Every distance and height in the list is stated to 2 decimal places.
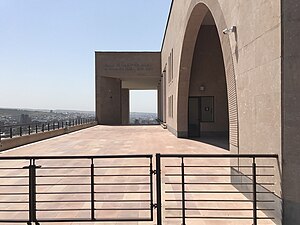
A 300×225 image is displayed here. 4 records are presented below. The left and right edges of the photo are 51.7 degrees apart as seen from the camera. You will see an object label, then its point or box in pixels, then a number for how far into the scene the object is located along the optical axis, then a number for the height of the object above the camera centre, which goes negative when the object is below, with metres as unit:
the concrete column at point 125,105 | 49.91 +0.99
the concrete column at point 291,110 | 3.97 +0.01
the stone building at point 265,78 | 4.00 +0.52
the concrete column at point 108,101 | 35.12 +1.20
